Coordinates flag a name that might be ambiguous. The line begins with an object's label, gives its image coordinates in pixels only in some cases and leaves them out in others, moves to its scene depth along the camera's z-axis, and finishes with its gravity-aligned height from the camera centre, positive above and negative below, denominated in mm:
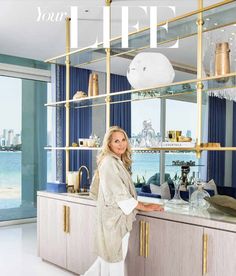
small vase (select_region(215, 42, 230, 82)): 2670 +539
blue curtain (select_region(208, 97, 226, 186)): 7191 -21
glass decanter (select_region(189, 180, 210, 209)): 2807 -493
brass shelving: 2814 +822
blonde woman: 2672 -549
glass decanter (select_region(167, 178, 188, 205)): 3057 -549
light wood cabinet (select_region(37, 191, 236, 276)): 2354 -804
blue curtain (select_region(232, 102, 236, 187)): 7496 -451
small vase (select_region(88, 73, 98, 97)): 3877 +510
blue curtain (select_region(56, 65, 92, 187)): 5297 +178
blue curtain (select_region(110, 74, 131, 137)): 5859 +377
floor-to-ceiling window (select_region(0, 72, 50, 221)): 5996 -191
